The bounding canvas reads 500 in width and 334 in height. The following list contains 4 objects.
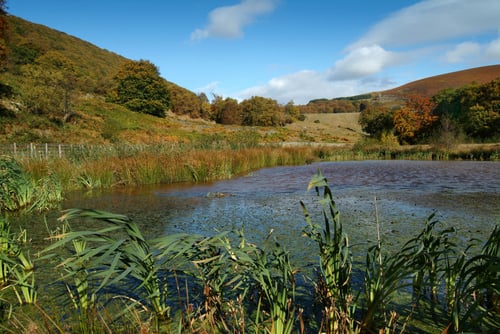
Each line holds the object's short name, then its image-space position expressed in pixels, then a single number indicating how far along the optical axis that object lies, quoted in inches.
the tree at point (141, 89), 1541.6
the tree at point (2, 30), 833.7
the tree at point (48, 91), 927.0
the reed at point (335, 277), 68.6
